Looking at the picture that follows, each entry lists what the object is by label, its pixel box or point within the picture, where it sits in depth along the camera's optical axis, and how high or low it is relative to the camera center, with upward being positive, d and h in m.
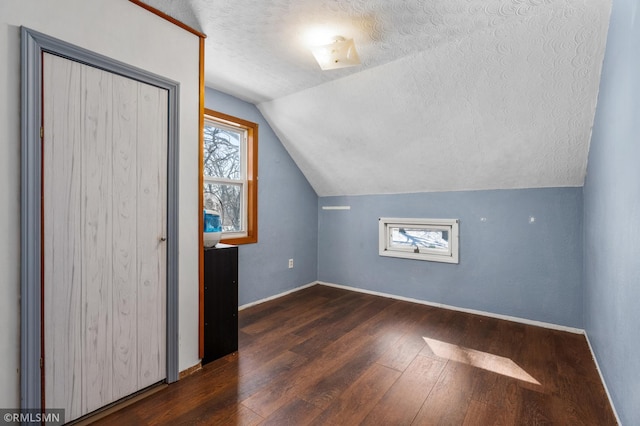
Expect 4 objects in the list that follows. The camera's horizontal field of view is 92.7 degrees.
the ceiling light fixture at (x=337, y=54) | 2.05 +1.08
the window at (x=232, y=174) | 3.08 +0.39
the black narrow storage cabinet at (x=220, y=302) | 2.14 -0.67
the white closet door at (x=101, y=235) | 1.45 -0.14
